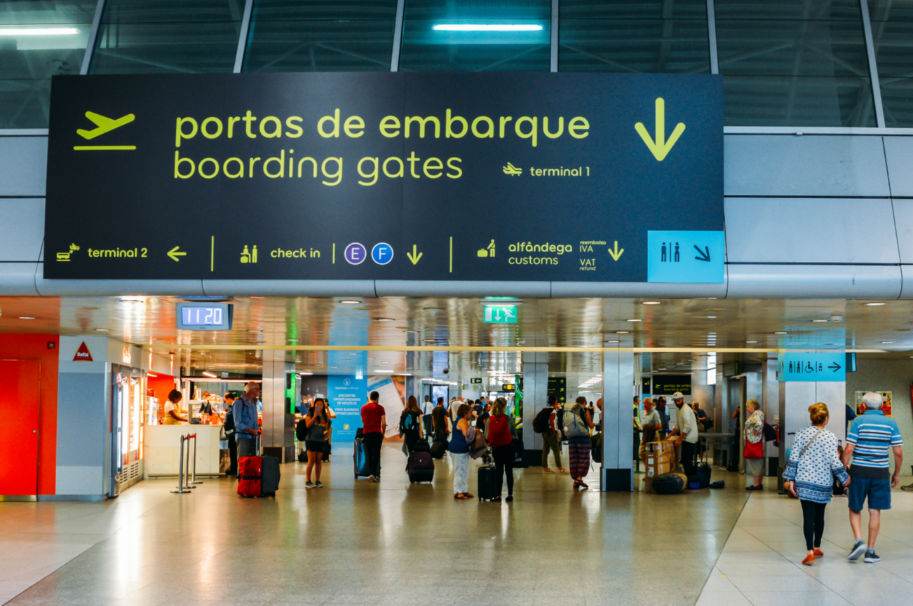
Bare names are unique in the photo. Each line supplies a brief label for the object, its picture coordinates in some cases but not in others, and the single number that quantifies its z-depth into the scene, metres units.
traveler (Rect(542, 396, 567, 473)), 21.46
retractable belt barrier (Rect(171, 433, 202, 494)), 15.84
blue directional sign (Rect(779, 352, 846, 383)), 17.00
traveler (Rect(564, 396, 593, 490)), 17.41
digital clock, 9.84
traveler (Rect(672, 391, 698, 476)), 17.62
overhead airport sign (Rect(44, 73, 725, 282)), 9.05
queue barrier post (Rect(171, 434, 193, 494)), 15.64
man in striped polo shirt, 9.48
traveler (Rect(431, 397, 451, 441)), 23.19
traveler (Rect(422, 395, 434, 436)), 29.60
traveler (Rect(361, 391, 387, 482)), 18.08
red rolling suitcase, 15.13
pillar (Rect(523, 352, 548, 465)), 23.30
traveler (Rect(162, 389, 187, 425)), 18.66
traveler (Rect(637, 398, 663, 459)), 18.12
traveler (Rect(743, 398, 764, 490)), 17.20
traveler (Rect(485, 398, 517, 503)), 14.94
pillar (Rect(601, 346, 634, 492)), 16.75
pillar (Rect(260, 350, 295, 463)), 22.02
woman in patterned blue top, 9.59
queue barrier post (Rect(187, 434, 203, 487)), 16.99
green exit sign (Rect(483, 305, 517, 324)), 10.53
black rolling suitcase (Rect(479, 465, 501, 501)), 14.96
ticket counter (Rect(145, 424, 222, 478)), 18.11
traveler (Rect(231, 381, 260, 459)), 17.27
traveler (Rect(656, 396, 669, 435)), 21.87
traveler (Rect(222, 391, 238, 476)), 19.17
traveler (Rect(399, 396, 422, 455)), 20.23
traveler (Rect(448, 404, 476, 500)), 15.34
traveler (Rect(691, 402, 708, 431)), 24.51
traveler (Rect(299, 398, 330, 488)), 16.59
